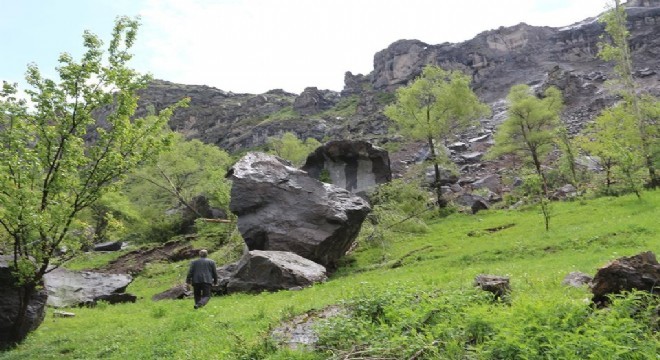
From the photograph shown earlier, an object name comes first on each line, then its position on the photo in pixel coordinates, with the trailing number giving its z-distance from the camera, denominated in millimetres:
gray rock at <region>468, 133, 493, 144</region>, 97438
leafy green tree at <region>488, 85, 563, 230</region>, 51453
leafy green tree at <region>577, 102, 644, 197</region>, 30062
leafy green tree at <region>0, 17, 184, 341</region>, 13172
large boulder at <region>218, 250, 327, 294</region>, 21484
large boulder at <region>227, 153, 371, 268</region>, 25453
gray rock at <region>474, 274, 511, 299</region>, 10117
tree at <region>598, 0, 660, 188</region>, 35875
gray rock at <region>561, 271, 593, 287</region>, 11887
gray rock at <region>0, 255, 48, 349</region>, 14914
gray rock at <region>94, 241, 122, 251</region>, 47875
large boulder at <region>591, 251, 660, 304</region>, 8242
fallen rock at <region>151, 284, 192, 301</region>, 23484
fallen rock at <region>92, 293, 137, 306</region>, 24516
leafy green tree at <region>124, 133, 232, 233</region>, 51406
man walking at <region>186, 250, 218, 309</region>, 18312
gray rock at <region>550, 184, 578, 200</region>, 39150
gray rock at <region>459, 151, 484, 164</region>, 84875
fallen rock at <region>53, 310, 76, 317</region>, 20391
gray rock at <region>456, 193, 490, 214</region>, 39312
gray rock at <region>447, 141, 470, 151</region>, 93500
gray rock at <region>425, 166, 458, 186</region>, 59350
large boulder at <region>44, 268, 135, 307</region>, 23906
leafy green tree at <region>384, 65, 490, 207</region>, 42844
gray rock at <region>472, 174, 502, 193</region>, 58247
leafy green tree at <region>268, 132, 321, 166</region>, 82038
